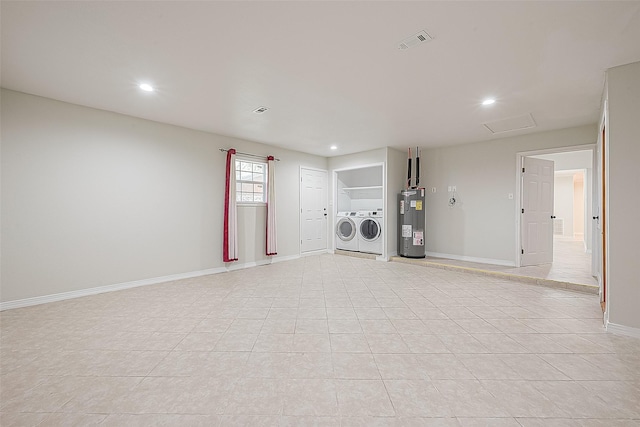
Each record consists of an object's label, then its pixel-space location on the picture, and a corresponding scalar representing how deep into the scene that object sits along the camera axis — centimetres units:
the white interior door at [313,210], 613
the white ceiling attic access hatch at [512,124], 387
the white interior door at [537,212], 478
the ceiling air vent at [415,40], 200
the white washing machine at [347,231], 621
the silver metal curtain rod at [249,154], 472
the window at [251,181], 510
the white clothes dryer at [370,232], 579
